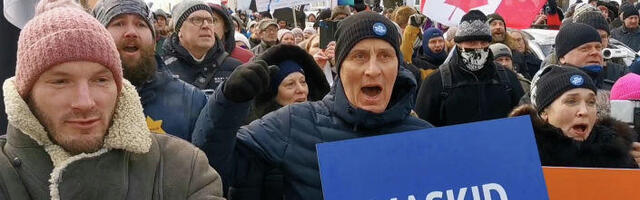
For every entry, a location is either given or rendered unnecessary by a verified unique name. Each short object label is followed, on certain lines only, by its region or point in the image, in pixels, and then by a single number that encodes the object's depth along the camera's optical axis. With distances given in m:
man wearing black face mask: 5.36
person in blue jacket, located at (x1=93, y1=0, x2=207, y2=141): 3.39
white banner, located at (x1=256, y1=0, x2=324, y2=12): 10.20
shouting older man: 2.71
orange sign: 2.81
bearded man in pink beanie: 2.00
